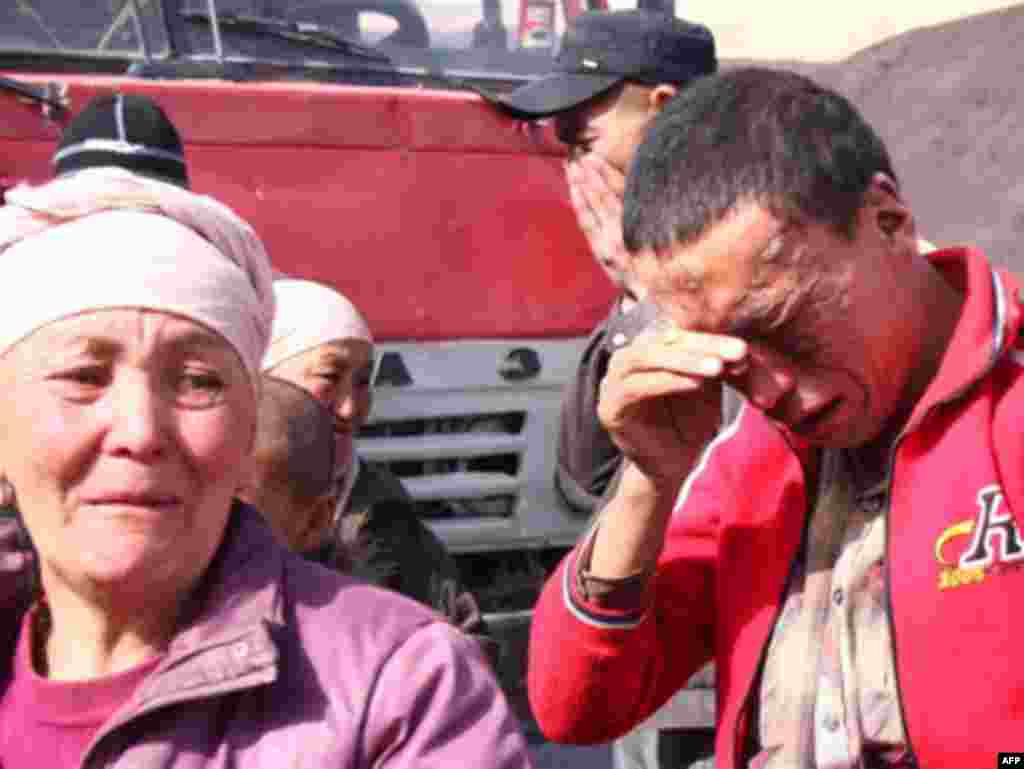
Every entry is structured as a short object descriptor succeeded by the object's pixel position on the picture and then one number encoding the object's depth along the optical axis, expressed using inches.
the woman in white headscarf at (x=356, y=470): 136.6
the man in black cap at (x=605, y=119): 138.2
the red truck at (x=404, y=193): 193.5
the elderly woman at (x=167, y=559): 68.8
